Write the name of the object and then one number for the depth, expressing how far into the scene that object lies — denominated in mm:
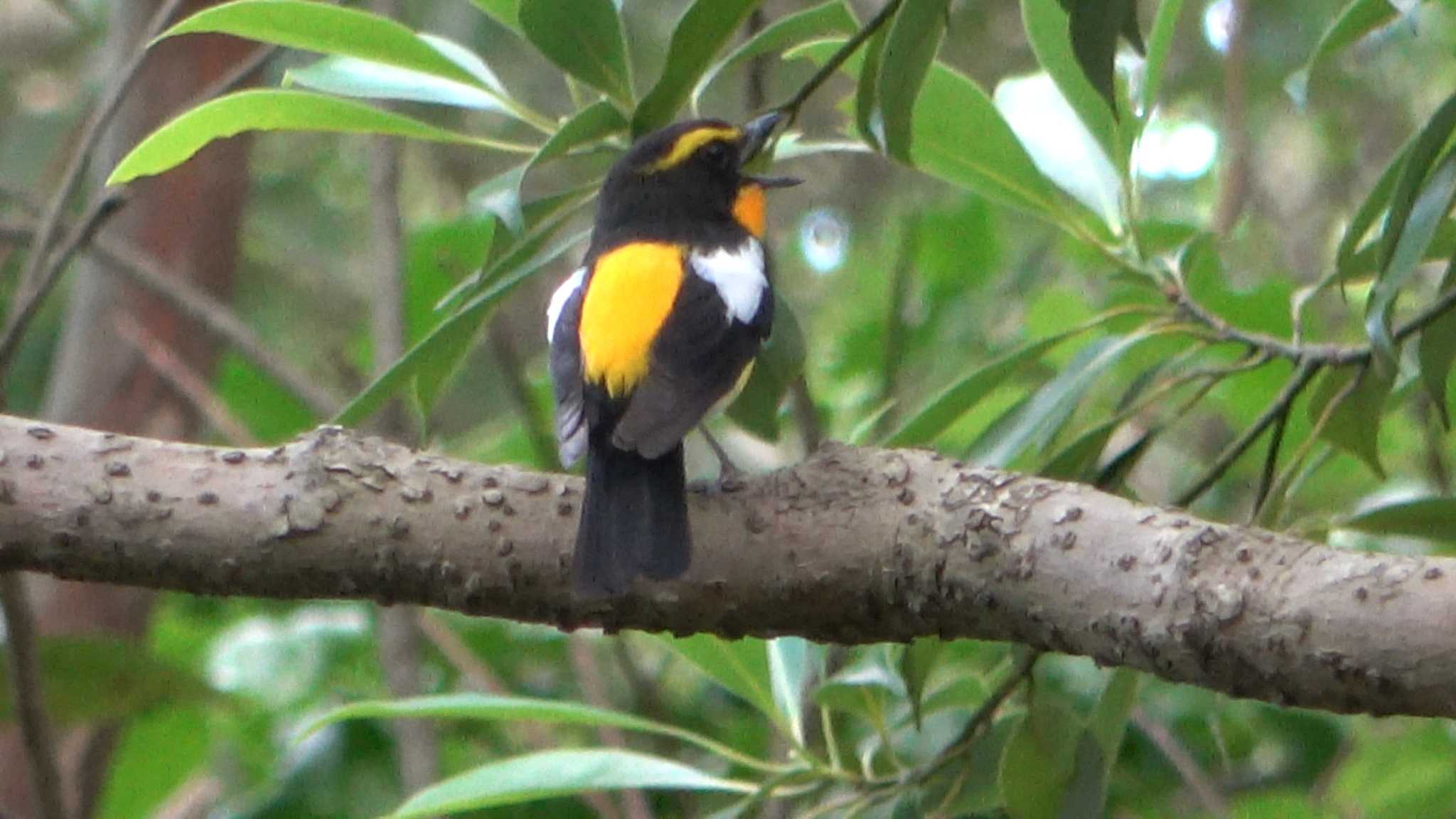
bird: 3510
